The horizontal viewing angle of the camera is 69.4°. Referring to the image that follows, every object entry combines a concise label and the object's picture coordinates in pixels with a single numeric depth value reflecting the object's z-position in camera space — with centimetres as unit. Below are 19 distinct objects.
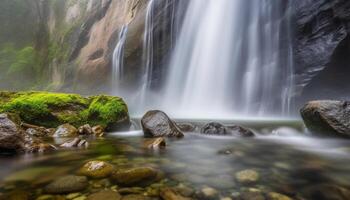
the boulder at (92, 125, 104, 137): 684
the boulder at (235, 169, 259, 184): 288
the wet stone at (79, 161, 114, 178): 307
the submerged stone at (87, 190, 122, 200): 240
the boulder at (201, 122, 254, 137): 630
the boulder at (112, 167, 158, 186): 283
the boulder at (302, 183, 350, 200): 249
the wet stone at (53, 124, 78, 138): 655
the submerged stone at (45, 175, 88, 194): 260
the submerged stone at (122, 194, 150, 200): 241
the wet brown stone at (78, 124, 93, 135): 688
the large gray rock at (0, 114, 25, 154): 426
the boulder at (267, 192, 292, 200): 243
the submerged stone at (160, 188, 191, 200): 242
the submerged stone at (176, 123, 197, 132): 728
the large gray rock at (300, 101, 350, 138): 498
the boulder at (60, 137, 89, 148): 495
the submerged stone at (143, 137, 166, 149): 486
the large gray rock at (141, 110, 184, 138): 617
